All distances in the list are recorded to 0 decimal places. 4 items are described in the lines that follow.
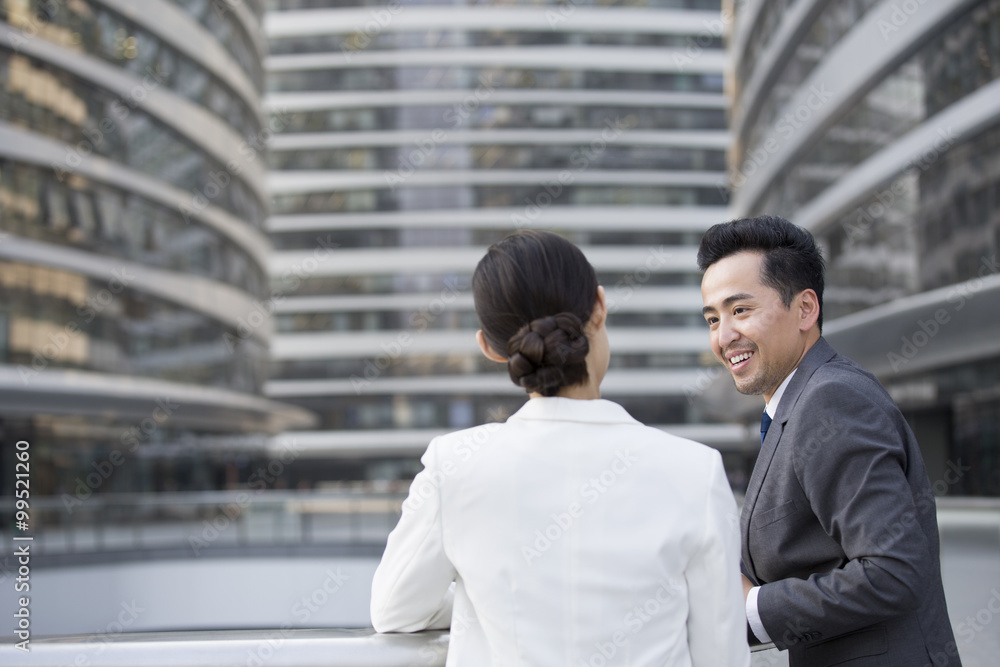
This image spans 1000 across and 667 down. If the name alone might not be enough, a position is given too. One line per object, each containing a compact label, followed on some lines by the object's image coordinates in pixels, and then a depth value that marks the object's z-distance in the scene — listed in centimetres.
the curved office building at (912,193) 1272
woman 152
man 172
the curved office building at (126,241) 2012
